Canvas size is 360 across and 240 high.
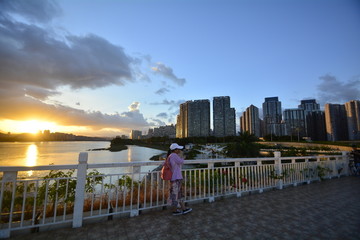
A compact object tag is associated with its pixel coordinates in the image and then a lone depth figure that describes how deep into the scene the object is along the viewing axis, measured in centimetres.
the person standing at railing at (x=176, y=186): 369
